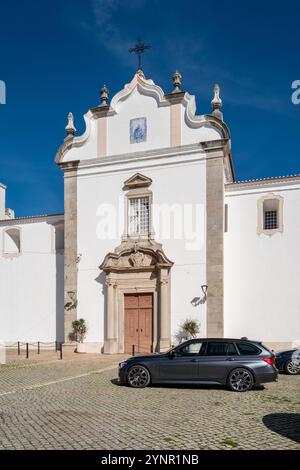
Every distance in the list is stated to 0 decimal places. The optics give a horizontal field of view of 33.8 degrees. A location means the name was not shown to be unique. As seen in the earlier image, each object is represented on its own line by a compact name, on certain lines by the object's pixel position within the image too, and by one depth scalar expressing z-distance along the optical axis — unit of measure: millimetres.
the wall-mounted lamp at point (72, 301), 23094
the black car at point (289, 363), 14875
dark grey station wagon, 11578
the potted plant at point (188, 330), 20422
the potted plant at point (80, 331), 22416
